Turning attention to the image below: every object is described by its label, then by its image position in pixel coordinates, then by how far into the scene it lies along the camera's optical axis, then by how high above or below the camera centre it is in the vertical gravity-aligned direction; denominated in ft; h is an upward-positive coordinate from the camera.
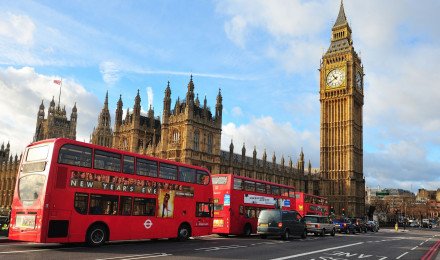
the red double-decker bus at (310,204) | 136.98 -2.10
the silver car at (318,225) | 106.11 -7.22
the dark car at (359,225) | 147.95 -9.83
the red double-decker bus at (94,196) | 50.14 -0.67
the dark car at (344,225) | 136.05 -9.02
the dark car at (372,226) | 173.06 -11.45
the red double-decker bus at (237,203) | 86.48 -1.59
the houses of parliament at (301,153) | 195.72 +34.27
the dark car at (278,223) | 82.89 -5.68
